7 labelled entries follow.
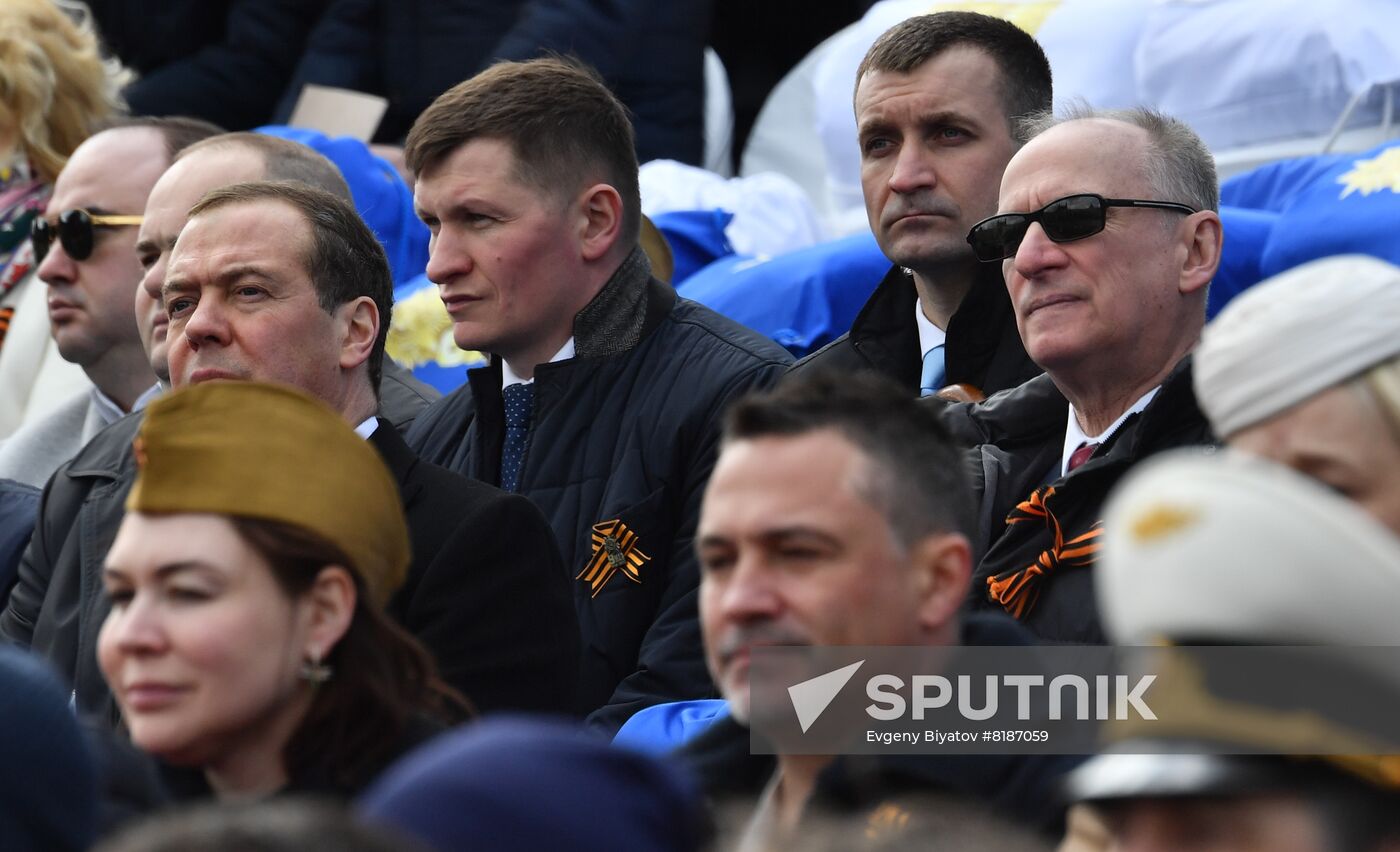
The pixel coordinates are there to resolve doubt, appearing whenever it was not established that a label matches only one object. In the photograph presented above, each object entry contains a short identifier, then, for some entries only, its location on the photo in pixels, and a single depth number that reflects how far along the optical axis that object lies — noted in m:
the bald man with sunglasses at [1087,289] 7.87
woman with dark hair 6.16
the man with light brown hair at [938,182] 9.42
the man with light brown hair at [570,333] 9.00
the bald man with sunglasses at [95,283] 11.63
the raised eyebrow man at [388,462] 7.61
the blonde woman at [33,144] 13.27
